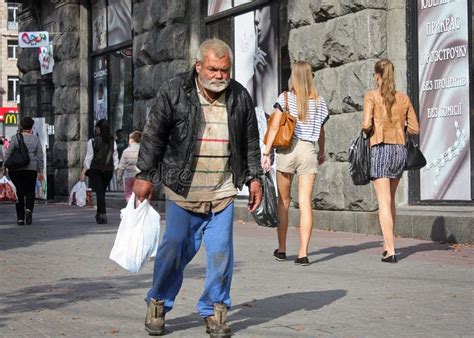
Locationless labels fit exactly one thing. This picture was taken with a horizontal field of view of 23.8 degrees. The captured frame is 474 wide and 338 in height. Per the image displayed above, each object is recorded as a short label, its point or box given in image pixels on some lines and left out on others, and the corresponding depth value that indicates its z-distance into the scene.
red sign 57.34
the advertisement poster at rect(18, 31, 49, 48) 26.08
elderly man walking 6.46
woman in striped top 10.53
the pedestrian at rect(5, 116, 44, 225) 17.36
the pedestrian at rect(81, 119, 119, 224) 17.62
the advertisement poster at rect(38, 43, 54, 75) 26.67
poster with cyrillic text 12.88
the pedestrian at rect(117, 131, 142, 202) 15.33
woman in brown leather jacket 10.44
